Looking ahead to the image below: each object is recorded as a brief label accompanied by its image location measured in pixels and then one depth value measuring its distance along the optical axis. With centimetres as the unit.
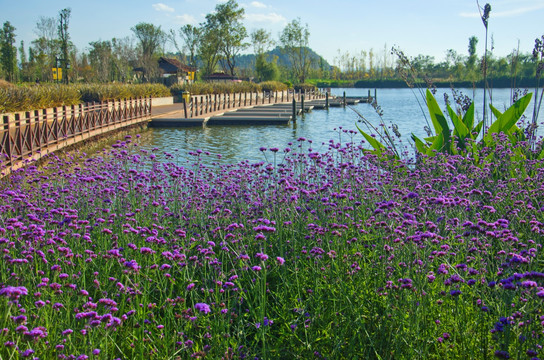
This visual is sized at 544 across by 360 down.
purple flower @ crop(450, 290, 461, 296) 223
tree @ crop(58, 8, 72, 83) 3622
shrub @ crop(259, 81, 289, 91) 4391
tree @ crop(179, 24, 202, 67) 6500
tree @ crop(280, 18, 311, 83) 7025
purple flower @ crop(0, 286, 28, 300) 206
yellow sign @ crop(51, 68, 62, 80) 3554
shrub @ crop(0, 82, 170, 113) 1275
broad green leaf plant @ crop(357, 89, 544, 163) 623
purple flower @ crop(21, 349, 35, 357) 196
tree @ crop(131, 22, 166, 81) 6360
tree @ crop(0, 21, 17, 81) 4388
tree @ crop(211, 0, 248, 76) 6178
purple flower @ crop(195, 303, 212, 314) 223
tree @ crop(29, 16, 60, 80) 4792
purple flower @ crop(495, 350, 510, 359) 189
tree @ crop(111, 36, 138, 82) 5622
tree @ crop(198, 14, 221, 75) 6203
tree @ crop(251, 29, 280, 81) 6081
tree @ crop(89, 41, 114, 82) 4825
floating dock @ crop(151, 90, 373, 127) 2183
